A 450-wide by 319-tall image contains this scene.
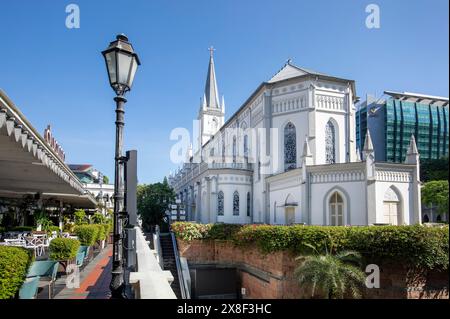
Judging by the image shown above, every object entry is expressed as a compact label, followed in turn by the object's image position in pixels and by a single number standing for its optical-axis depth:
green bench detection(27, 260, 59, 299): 8.04
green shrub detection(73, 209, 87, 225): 26.88
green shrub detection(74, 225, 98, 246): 15.55
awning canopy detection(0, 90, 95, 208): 6.07
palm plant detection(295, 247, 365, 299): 13.97
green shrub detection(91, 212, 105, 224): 33.00
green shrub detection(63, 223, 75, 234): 22.20
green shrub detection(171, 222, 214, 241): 21.62
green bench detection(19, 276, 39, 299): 6.21
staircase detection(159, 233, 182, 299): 18.21
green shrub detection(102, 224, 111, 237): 26.15
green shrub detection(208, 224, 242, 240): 21.17
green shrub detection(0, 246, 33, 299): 5.56
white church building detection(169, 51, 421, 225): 23.09
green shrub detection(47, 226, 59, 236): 18.00
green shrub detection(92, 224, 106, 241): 18.98
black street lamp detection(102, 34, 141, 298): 4.75
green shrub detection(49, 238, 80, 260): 10.31
